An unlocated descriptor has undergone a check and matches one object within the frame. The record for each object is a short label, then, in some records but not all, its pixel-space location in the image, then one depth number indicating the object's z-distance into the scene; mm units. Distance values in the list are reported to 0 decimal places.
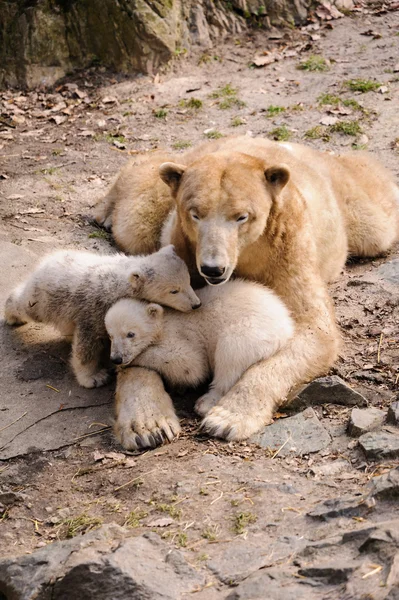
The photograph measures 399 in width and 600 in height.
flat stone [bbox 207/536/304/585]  7434
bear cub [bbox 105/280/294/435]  11297
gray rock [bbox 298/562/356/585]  6546
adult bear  11102
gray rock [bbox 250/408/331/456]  10333
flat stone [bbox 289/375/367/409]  11227
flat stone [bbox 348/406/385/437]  10187
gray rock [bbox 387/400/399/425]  10055
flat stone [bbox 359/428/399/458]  9369
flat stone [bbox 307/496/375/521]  7883
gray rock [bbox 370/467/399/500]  7859
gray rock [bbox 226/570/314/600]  6523
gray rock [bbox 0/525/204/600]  7199
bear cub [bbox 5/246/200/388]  11852
